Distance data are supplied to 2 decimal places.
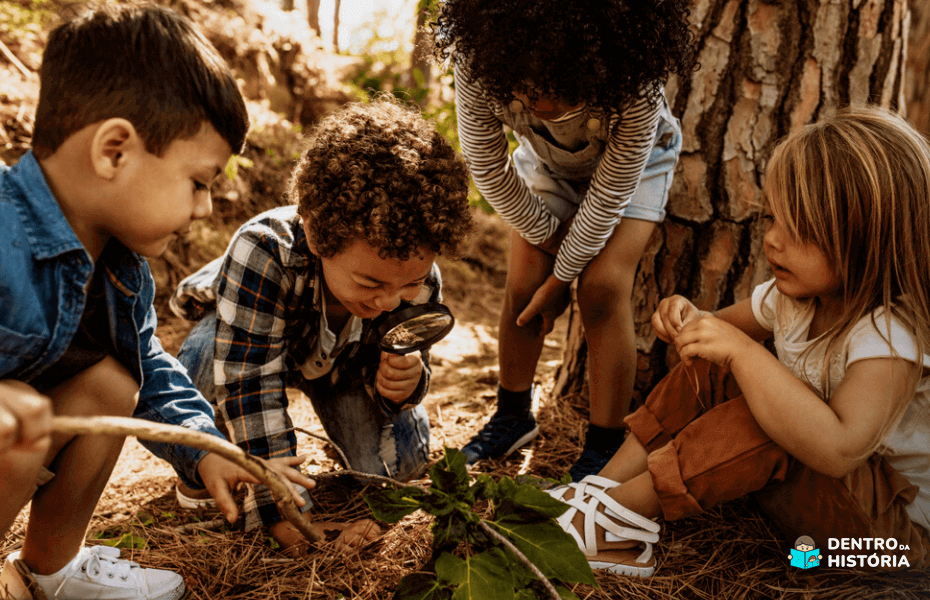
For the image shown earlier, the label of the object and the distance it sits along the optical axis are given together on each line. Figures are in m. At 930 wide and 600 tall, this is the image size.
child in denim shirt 1.14
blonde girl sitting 1.47
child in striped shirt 1.65
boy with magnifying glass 1.59
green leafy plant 1.29
